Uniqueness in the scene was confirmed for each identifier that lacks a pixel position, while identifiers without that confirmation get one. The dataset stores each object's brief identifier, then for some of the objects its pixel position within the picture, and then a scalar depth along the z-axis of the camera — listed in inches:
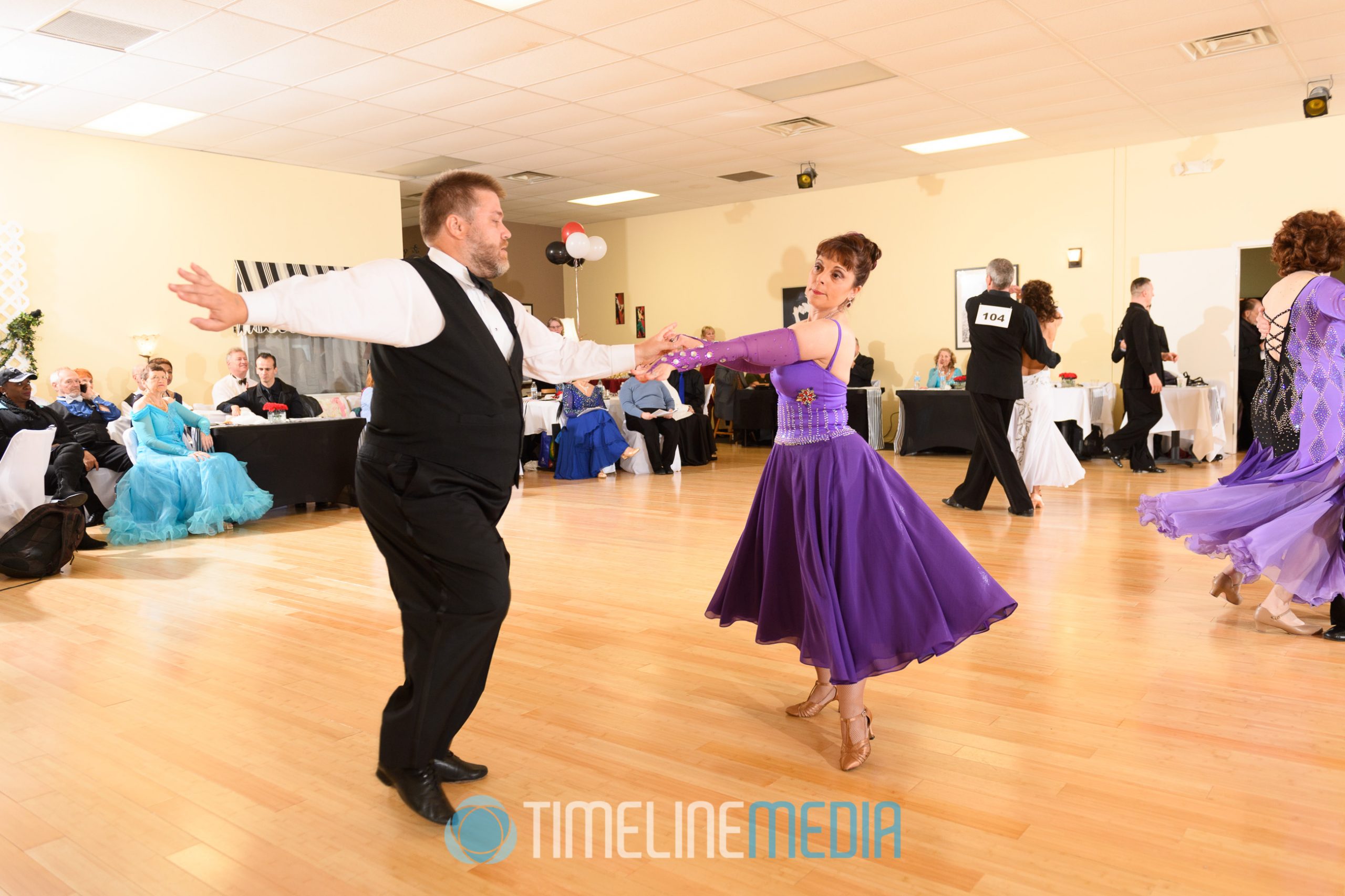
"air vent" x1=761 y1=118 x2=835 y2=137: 333.4
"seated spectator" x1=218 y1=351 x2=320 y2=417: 309.0
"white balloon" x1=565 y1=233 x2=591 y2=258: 424.5
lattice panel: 305.4
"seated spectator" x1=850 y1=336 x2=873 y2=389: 441.7
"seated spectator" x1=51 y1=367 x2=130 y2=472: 262.8
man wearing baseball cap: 230.4
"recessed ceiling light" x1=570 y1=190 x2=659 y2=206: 471.2
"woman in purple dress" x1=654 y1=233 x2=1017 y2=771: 98.3
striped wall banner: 362.0
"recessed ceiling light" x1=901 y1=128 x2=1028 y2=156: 361.1
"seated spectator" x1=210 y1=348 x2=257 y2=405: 321.1
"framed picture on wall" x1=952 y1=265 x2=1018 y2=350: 427.8
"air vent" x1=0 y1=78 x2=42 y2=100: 264.7
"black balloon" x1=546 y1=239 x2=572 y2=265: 459.2
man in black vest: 83.5
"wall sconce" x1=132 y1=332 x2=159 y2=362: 333.7
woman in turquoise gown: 248.2
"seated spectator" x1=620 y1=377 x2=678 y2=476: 364.8
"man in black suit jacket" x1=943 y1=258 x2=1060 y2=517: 241.9
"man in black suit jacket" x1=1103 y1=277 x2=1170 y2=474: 323.3
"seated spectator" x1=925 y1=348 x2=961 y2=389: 416.5
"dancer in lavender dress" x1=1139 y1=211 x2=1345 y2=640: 137.1
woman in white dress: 249.6
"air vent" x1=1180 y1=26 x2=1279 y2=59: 250.7
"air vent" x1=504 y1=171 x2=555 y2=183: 411.2
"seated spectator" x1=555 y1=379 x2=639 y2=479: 358.3
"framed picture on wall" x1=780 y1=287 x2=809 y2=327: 479.9
